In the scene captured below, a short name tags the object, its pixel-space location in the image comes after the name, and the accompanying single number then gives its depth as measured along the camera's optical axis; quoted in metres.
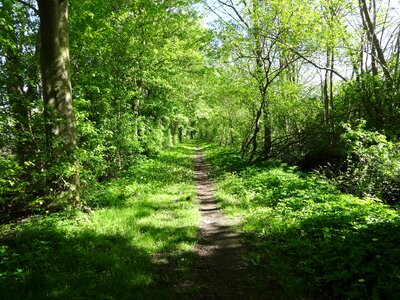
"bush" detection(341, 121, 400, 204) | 9.64
